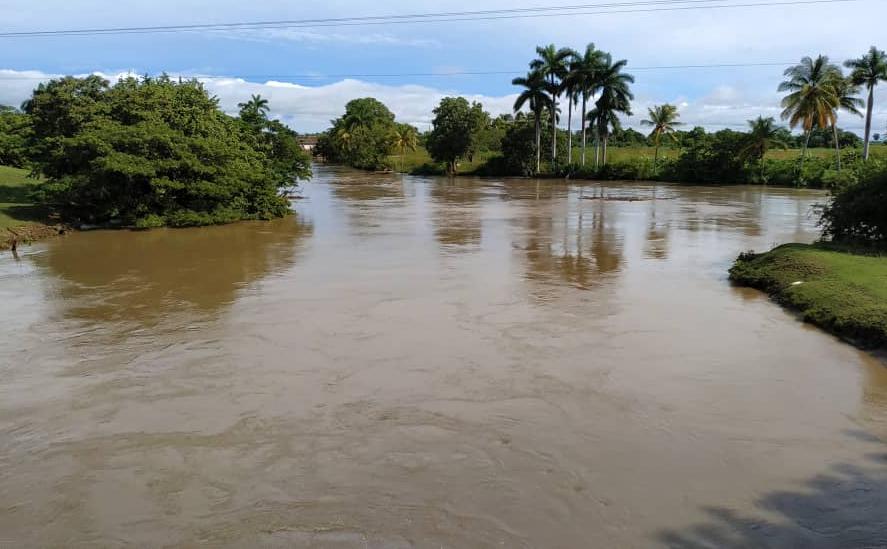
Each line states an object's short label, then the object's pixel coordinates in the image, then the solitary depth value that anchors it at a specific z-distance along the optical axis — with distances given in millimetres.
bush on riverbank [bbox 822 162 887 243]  15492
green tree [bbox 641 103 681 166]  58125
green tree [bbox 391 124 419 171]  83188
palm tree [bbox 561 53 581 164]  58500
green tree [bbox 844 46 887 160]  44344
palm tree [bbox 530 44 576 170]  59469
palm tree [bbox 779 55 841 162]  45312
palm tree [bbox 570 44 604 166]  57688
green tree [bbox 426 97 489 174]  68312
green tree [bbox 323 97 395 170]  83250
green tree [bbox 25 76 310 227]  23828
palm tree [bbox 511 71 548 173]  59969
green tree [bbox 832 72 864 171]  46219
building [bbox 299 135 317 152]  156938
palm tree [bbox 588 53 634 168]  57125
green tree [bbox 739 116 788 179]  52969
